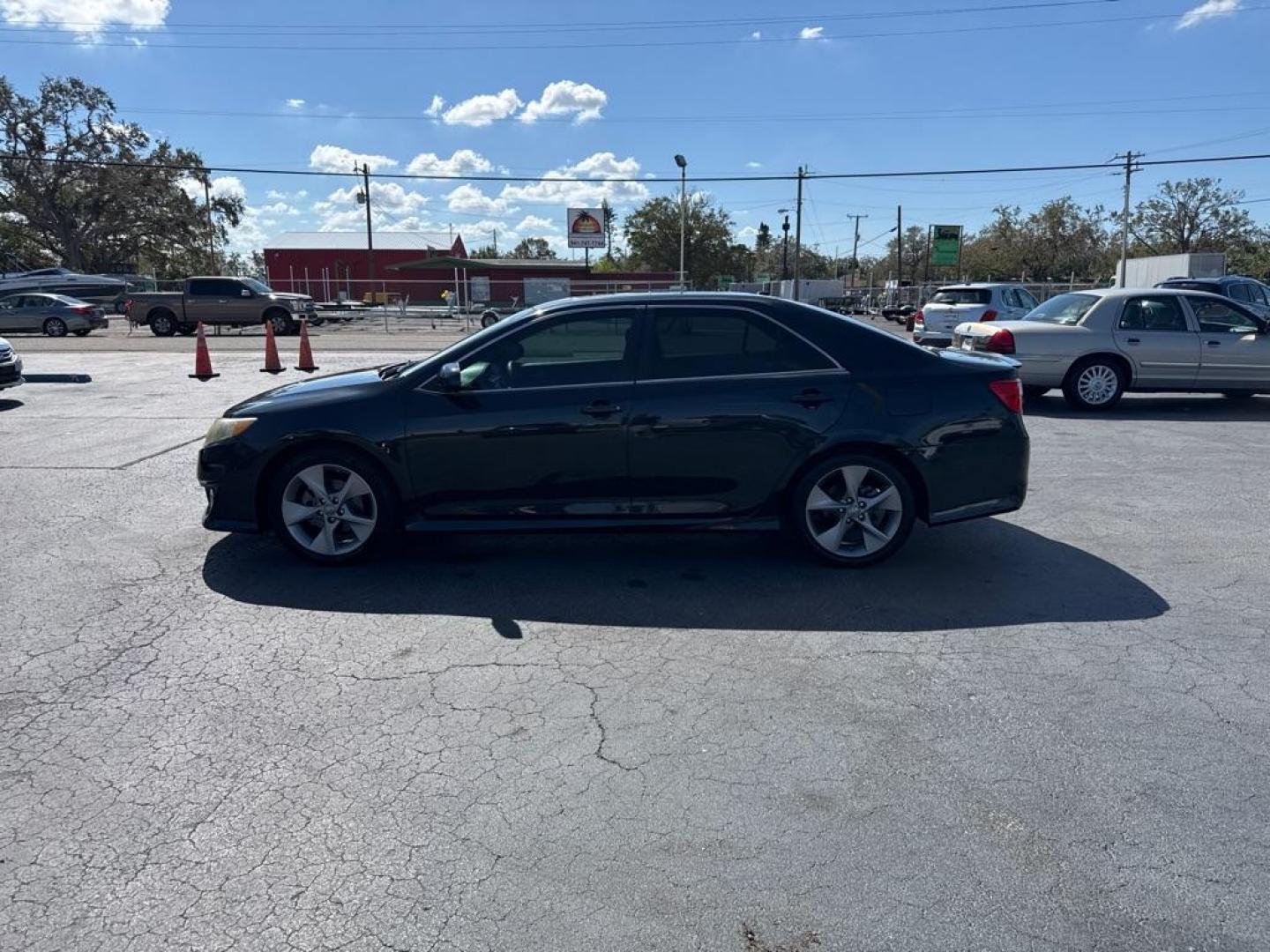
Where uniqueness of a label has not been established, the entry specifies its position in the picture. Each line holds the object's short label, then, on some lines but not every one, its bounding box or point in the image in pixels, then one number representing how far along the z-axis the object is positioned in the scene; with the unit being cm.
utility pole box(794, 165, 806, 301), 6049
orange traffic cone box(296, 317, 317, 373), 1616
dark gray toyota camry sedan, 527
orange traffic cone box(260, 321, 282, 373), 1580
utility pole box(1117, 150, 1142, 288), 4894
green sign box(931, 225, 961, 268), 5544
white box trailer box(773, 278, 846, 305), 5534
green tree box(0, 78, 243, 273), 5394
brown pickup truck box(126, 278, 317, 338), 2861
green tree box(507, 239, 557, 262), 11838
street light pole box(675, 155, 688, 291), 4056
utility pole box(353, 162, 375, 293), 5584
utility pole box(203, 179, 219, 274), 6244
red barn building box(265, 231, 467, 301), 6087
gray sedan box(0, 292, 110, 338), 2864
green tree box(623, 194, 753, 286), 7106
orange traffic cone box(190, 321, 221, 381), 1501
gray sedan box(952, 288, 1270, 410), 1156
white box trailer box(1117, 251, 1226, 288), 3181
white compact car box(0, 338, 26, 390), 1205
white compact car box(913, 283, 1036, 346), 1814
